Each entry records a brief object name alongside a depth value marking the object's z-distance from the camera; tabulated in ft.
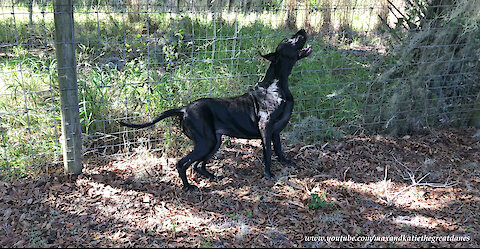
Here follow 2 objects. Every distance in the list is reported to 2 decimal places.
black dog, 12.99
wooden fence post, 12.37
